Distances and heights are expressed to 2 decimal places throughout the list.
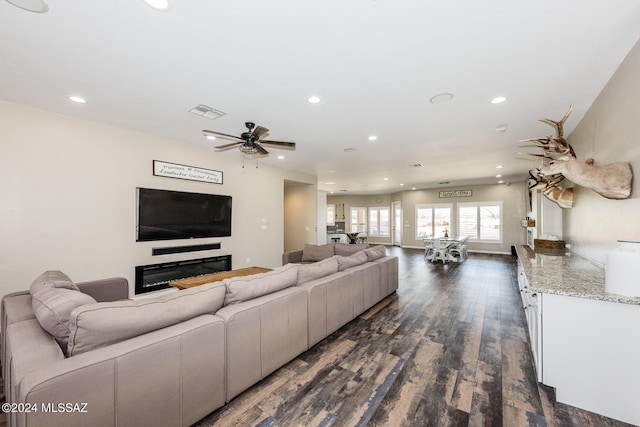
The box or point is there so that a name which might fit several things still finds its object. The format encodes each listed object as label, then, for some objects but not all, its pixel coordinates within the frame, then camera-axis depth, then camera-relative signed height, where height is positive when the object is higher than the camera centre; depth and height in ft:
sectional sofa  3.88 -2.45
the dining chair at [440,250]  25.75 -3.19
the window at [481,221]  32.50 -0.27
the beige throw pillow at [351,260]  11.28 -1.97
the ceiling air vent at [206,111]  10.44 +4.42
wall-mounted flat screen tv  13.80 +0.13
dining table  25.57 -3.07
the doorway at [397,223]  40.60 -0.75
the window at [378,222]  44.18 -0.63
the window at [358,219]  46.03 -0.16
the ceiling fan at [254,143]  10.98 +3.30
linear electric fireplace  13.65 -3.14
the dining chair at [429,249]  27.54 -3.43
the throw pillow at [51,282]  6.03 -1.63
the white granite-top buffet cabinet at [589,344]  5.49 -2.85
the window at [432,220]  35.81 -0.20
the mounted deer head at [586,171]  6.54 +1.36
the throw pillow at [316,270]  9.07 -1.95
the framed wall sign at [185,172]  14.43 +2.70
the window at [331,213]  47.11 +0.90
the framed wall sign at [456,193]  34.12 +3.43
